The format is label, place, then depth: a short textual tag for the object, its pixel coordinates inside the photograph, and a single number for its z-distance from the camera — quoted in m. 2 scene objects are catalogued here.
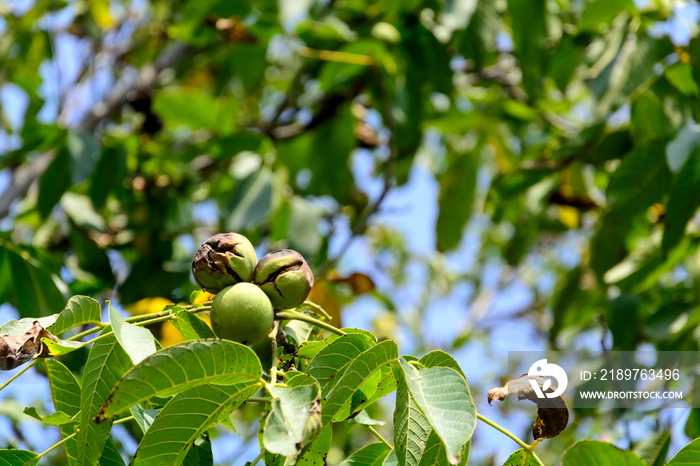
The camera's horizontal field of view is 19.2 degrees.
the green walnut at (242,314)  1.39
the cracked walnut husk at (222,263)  1.43
